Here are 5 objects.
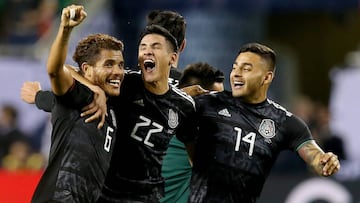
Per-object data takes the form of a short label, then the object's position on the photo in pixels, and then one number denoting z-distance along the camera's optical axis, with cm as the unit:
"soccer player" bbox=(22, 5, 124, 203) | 1648
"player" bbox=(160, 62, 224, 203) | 1945
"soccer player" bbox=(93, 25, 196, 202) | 1761
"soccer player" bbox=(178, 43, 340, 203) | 1827
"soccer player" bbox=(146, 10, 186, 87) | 1944
